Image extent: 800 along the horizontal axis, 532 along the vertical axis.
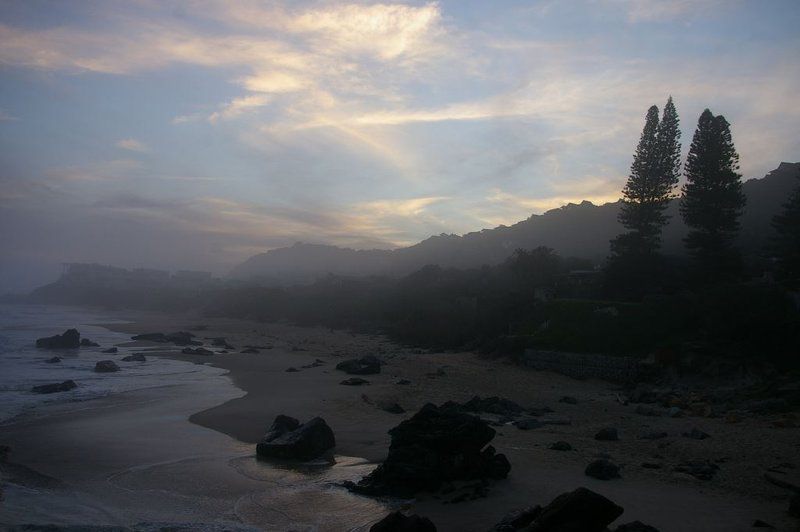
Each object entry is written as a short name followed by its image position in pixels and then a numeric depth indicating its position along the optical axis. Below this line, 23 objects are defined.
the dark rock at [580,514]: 7.71
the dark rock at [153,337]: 47.23
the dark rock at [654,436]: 14.47
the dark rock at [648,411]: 17.78
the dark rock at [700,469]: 11.19
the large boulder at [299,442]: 13.23
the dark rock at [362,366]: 27.31
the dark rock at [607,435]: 14.38
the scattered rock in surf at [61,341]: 38.53
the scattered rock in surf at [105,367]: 27.66
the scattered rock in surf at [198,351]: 37.63
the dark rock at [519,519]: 8.31
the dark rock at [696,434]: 14.18
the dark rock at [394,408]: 18.16
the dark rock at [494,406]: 17.94
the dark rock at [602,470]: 11.15
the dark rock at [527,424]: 15.88
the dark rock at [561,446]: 13.34
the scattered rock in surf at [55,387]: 21.53
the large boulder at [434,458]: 10.84
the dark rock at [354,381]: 23.83
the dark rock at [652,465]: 11.89
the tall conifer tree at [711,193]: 33.91
